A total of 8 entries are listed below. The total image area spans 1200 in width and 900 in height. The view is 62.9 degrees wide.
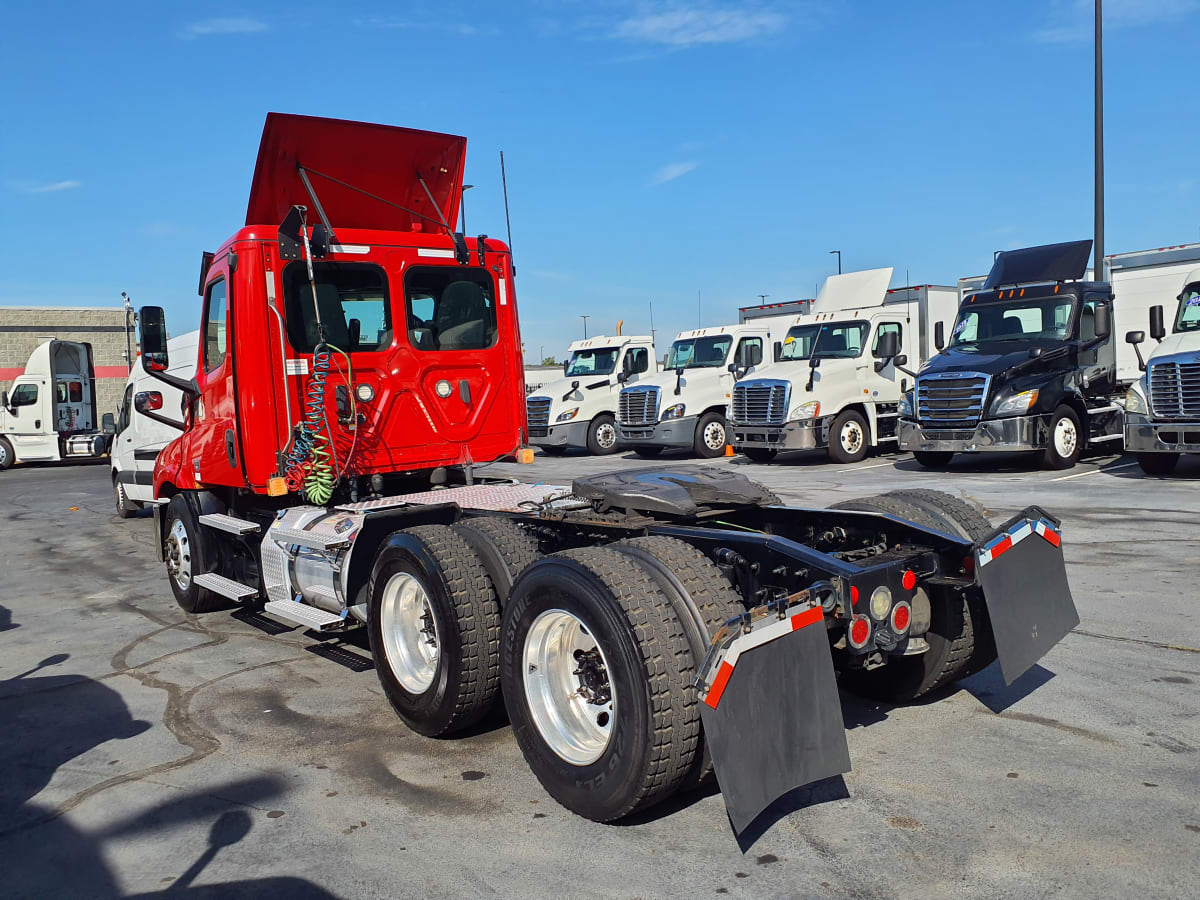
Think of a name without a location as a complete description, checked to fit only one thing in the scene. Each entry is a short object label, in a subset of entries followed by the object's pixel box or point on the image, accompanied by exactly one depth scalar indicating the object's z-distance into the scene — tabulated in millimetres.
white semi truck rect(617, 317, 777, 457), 20781
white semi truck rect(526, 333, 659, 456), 23172
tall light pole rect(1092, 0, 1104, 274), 18625
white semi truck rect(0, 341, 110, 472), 25672
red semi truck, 3381
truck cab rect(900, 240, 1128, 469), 14617
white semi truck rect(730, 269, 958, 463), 17938
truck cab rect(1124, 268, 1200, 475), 12656
